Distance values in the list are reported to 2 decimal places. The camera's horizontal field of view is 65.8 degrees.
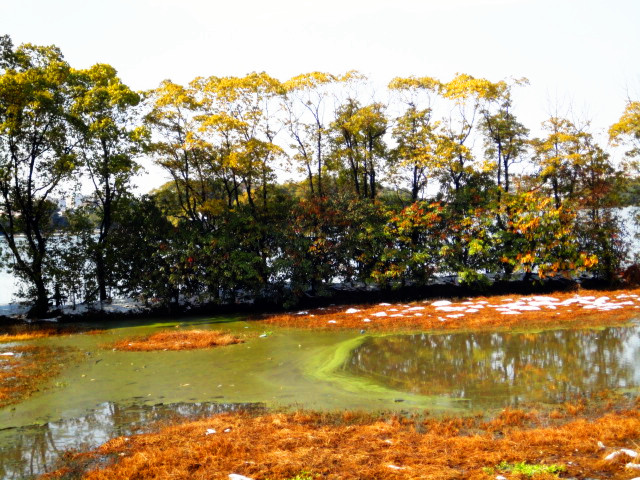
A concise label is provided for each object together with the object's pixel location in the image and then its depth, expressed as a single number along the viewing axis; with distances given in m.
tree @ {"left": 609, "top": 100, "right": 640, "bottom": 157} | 20.23
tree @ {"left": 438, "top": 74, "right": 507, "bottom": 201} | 20.19
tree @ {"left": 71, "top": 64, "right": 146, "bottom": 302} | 18.62
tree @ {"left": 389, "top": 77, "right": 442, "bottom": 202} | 20.66
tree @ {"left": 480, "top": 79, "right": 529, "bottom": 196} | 21.52
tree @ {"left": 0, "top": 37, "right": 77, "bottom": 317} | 16.70
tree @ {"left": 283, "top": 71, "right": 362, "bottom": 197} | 20.33
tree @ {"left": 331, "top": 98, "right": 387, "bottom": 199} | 20.53
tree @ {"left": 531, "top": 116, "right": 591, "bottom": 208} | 20.78
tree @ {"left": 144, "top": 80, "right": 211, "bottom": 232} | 18.95
